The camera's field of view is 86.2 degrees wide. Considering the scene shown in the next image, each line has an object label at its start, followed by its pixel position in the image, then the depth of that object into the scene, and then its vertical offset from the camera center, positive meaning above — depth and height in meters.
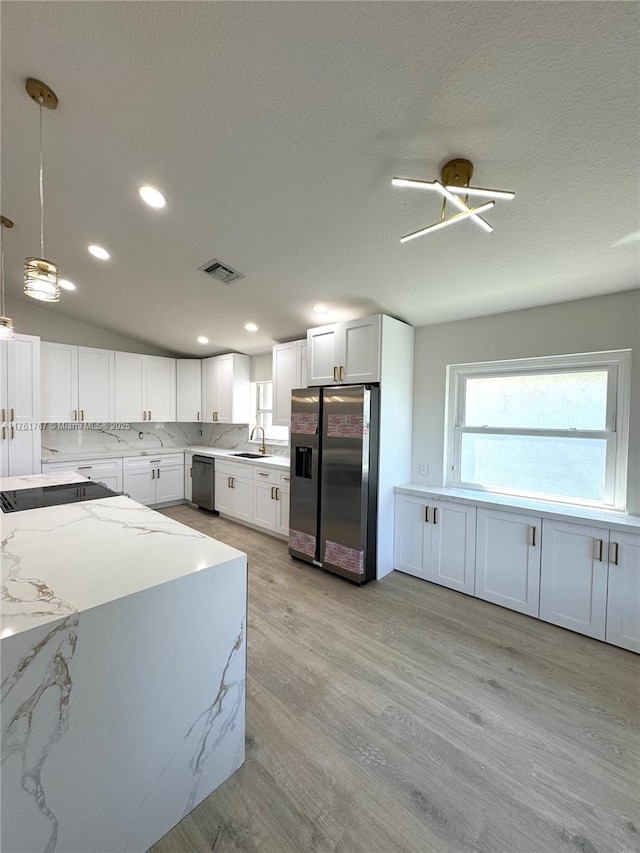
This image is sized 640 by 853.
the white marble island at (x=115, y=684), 0.92 -0.85
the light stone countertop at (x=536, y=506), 2.23 -0.63
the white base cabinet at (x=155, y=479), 4.88 -0.94
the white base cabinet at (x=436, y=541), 2.84 -1.06
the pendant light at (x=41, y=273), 1.53 +0.64
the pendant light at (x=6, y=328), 1.92 +0.48
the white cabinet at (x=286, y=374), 3.96 +0.53
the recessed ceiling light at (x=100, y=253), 2.95 +1.42
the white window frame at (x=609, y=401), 2.43 +0.16
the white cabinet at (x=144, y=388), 4.95 +0.42
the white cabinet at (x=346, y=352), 3.06 +0.64
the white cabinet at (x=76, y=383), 4.29 +0.41
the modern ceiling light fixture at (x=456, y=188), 1.31 +0.90
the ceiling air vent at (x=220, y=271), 2.91 +1.27
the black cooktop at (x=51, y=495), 2.06 -0.55
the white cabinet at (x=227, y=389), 5.03 +0.42
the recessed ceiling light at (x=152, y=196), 2.15 +1.41
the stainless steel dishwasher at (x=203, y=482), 4.96 -0.98
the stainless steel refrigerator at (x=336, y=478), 2.98 -0.56
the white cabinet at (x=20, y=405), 3.49 +0.09
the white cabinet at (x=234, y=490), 4.41 -0.98
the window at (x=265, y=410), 5.09 +0.11
